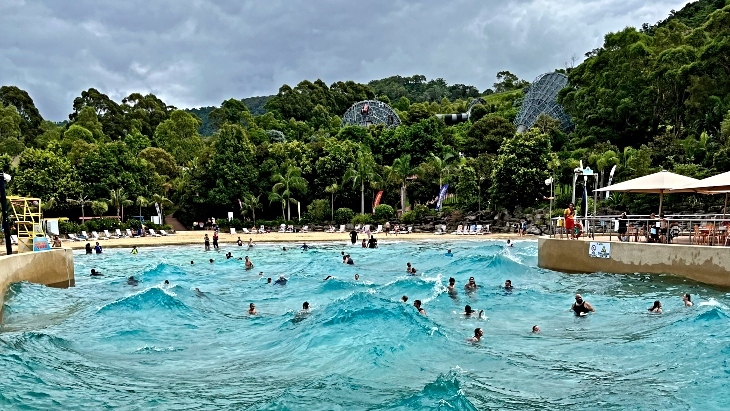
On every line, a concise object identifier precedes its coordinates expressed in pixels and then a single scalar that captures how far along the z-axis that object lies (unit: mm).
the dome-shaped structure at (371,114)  78125
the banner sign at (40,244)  22769
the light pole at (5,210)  20125
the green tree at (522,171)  44281
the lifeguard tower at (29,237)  22938
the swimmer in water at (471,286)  21531
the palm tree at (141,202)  51312
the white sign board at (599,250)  22156
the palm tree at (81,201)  48969
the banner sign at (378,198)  53472
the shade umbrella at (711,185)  19641
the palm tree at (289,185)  53625
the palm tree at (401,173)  52531
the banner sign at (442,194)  51172
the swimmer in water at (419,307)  17041
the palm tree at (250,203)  53125
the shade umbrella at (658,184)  21969
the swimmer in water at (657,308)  16578
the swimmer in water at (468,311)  17453
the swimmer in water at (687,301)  16594
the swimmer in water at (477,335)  14539
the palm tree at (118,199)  49531
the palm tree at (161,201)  53312
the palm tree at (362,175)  52438
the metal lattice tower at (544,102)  70438
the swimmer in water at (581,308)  17047
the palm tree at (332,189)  53344
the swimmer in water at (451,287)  20797
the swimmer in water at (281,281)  24641
